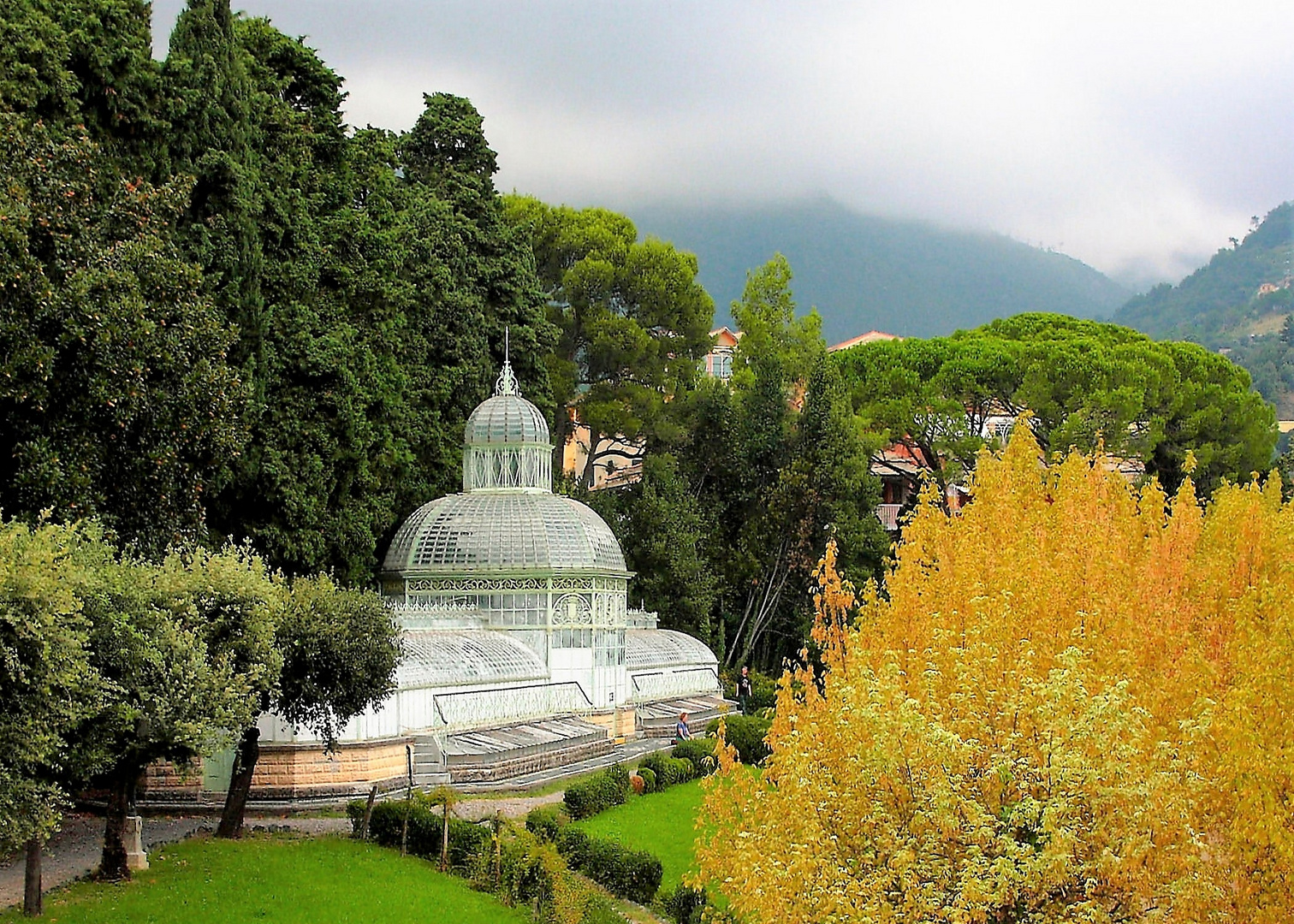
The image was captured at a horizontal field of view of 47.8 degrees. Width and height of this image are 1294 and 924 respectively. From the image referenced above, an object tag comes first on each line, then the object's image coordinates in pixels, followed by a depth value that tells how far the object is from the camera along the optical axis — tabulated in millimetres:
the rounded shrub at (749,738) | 32812
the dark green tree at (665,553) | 48406
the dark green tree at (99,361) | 21156
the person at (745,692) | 43844
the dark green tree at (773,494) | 50844
